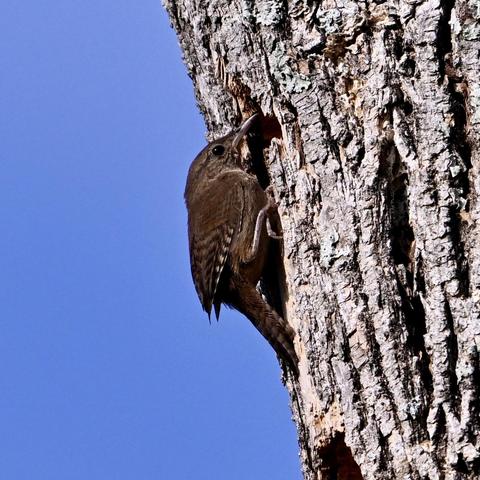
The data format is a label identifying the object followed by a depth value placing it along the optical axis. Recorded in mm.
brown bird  9172
